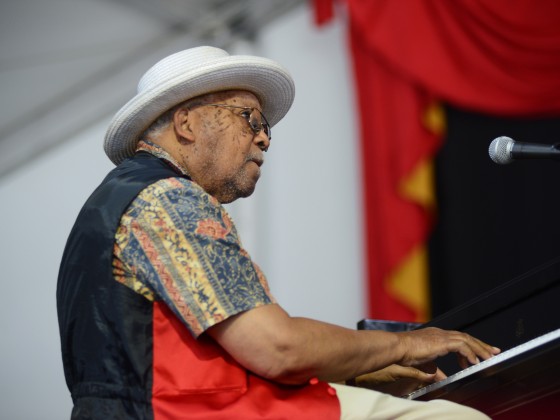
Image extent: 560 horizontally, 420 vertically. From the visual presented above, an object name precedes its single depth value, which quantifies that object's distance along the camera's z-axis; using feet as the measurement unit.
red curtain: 38.44
